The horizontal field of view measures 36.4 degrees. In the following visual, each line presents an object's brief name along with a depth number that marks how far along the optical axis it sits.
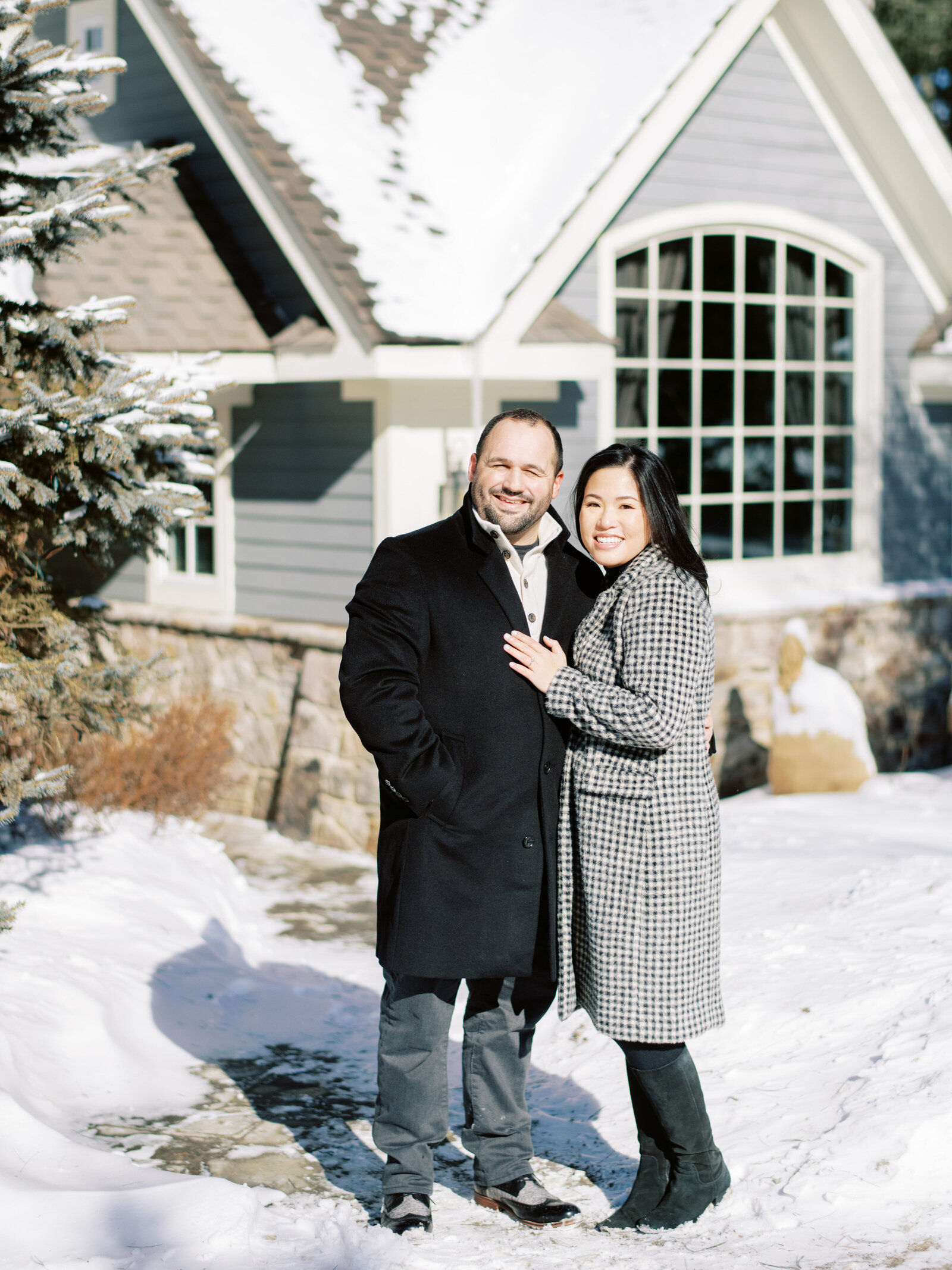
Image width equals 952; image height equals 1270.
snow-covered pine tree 4.78
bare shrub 7.00
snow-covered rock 8.70
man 3.51
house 8.27
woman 3.40
